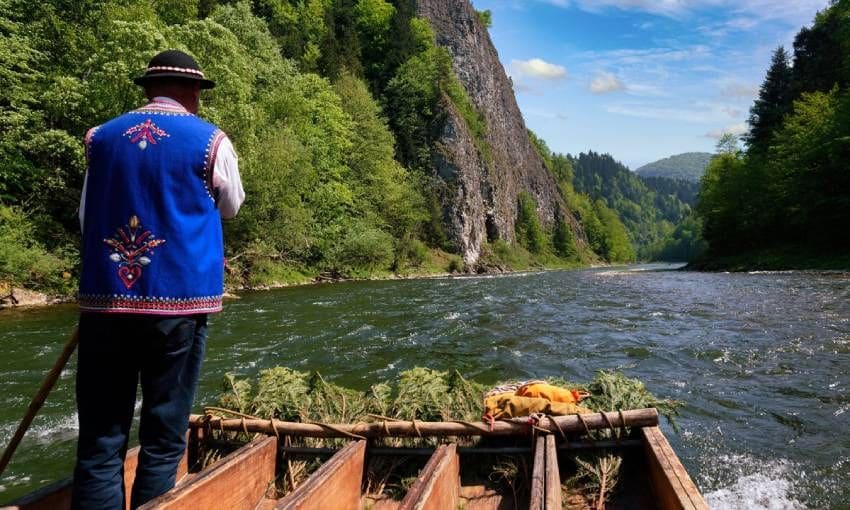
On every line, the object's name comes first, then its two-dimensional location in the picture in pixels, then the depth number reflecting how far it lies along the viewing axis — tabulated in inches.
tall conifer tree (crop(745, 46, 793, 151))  1980.1
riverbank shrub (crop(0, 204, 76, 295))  645.3
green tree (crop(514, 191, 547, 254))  3782.0
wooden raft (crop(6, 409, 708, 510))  110.3
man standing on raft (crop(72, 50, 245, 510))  100.7
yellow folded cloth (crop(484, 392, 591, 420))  169.3
